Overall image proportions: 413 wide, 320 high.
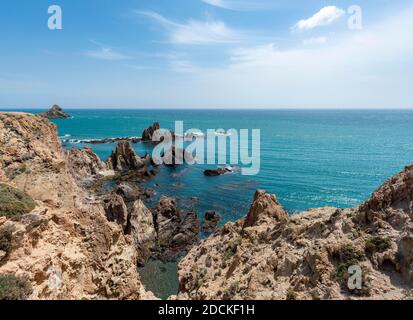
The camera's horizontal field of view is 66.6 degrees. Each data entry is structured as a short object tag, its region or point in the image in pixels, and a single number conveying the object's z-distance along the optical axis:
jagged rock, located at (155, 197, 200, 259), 36.78
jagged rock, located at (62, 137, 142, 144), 121.12
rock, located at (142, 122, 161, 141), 127.81
